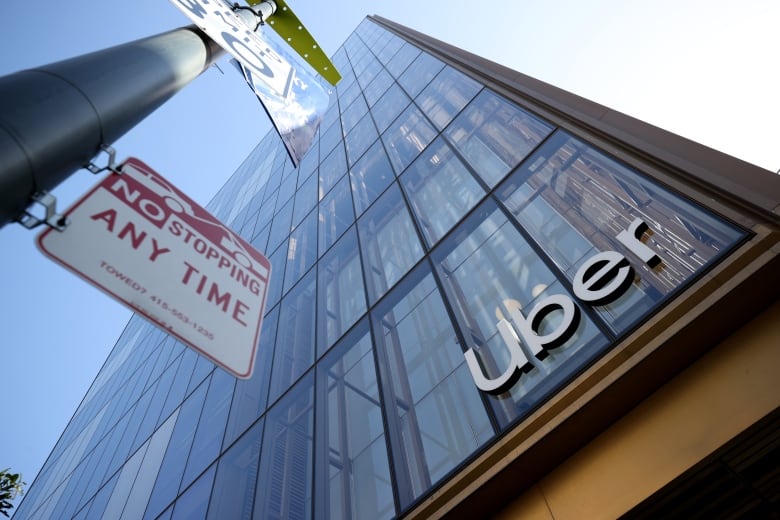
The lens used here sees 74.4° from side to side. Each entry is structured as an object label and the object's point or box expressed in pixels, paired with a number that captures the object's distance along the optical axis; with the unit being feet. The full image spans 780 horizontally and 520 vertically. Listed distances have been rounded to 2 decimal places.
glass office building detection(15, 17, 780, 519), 13.28
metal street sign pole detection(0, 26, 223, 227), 7.94
